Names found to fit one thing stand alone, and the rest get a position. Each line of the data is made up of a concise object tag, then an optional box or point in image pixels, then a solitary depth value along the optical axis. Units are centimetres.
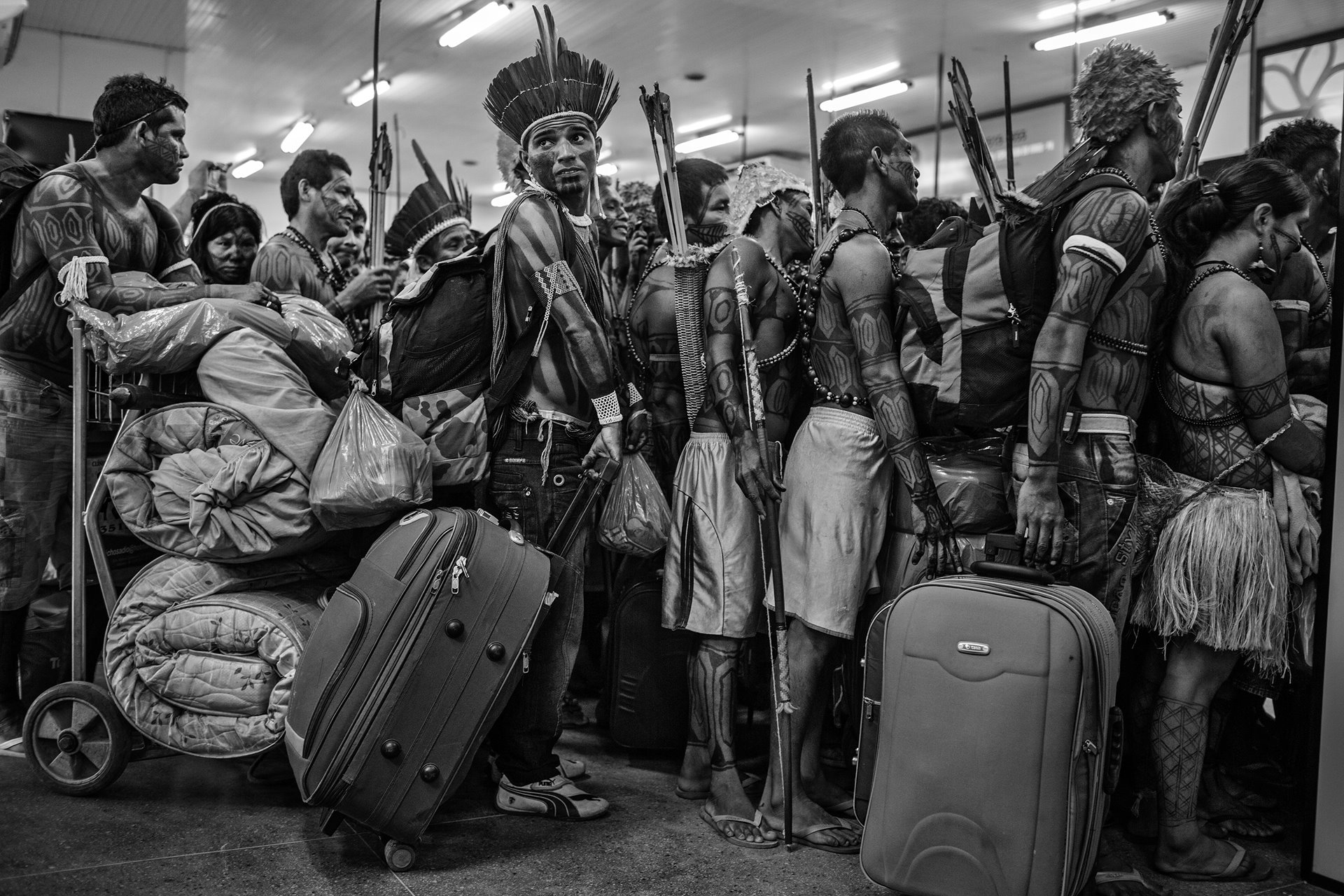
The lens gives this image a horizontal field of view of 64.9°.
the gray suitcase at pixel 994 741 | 194
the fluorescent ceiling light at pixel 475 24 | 907
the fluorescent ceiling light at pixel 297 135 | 1310
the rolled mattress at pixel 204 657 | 251
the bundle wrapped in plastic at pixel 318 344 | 284
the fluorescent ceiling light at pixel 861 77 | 1048
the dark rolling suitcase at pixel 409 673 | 224
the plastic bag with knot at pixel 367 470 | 247
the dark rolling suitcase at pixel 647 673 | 309
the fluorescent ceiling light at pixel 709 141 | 1344
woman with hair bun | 238
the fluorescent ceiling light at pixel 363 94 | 1146
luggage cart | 262
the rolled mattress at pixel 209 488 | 255
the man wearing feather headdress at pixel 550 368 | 262
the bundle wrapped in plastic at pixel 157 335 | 261
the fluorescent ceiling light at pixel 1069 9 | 857
